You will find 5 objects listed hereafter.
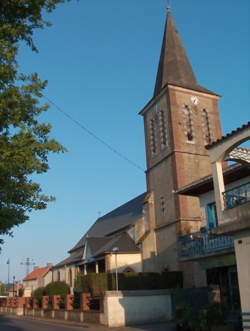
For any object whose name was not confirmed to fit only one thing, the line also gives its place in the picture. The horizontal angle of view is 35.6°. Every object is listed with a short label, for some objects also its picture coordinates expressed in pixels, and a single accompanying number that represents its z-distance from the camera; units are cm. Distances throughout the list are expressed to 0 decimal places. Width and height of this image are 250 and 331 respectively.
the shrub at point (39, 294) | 3048
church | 2695
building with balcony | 1045
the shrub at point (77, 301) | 2342
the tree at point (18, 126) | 885
